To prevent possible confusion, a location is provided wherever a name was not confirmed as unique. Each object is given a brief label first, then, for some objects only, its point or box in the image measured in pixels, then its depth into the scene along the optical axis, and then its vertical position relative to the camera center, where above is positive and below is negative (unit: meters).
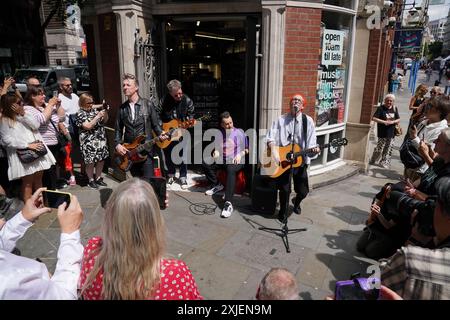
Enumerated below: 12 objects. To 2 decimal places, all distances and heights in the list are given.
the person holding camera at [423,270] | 1.67 -1.01
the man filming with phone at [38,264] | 1.45 -0.94
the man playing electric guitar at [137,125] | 4.82 -0.71
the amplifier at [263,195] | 4.89 -1.74
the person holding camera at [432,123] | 4.44 -0.60
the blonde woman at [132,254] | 1.61 -0.88
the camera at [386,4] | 7.31 +1.64
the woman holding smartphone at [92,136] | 5.62 -1.03
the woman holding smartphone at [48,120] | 4.95 -0.72
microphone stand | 4.24 -1.98
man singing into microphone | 4.72 -0.89
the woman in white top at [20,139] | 4.38 -0.87
